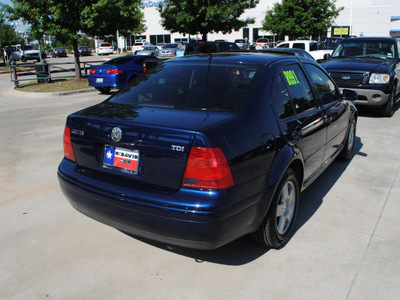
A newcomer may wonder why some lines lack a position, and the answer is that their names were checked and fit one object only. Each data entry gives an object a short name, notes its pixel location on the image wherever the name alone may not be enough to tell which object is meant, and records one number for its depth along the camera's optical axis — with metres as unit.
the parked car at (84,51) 57.53
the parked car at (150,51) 38.31
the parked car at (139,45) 54.56
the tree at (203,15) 26.55
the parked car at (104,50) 56.00
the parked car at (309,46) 19.27
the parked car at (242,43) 44.73
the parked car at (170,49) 41.22
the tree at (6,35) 39.56
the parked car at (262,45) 43.91
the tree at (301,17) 33.34
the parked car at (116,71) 13.64
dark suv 8.44
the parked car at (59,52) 54.91
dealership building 59.38
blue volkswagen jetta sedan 2.58
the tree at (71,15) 16.11
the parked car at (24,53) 42.53
